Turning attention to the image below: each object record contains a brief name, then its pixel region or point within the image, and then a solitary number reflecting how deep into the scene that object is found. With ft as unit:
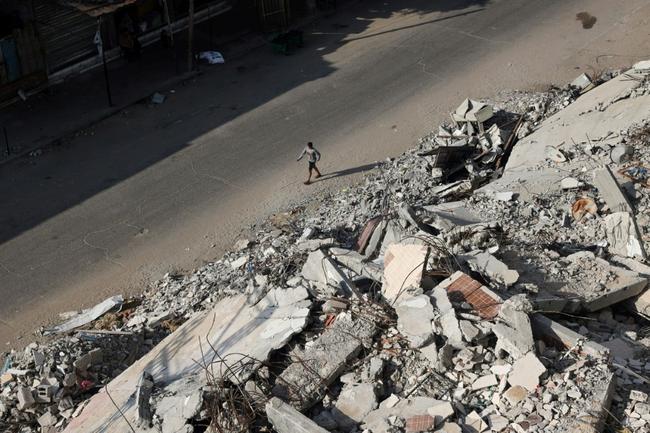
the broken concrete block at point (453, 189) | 54.24
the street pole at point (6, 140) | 62.85
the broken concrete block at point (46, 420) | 40.24
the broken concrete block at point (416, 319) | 35.01
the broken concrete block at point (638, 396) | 31.76
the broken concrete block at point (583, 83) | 66.33
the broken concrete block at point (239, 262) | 49.23
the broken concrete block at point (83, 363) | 41.73
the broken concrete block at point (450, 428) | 31.37
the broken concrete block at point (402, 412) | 32.32
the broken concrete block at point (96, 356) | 42.52
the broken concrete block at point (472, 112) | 61.46
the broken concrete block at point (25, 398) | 40.29
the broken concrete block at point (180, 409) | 34.55
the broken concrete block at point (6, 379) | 41.83
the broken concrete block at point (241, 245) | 52.11
